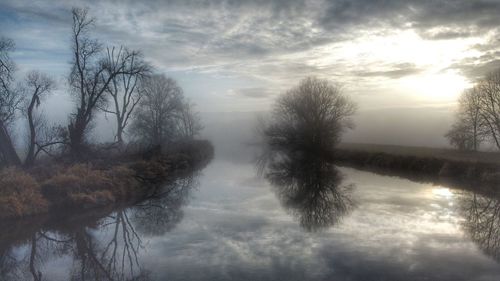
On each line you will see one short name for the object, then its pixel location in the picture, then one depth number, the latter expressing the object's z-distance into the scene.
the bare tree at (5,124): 24.14
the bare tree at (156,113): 46.38
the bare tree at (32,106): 24.16
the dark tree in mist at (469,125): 42.62
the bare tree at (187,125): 61.28
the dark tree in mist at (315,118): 49.62
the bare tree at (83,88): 26.33
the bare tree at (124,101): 36.48
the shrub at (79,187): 19.42
